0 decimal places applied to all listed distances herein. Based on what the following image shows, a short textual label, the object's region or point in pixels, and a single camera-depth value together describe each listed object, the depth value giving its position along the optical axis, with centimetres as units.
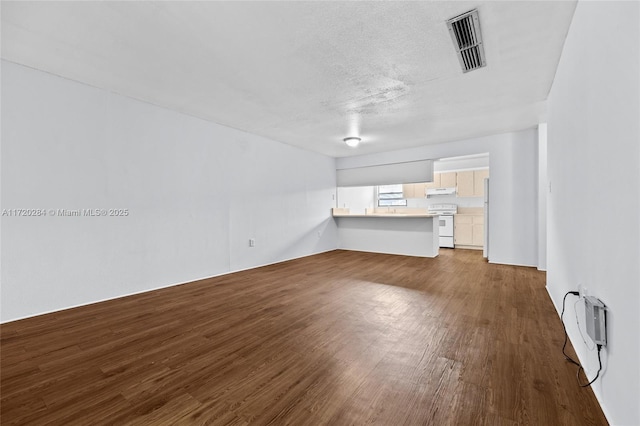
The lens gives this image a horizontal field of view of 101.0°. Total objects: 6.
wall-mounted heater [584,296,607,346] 133
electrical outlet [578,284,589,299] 171
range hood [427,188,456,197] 777
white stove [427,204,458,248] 771
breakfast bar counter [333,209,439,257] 619
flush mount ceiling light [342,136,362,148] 552
